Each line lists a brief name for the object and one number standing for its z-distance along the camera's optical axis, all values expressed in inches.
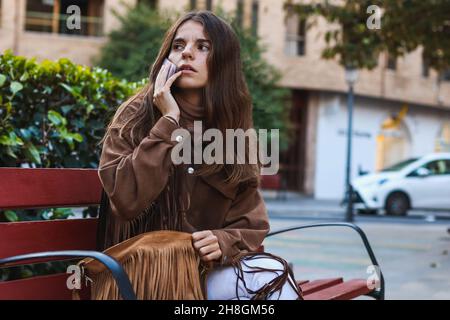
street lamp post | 641.6
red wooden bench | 102.1
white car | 734.5
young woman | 94.6
